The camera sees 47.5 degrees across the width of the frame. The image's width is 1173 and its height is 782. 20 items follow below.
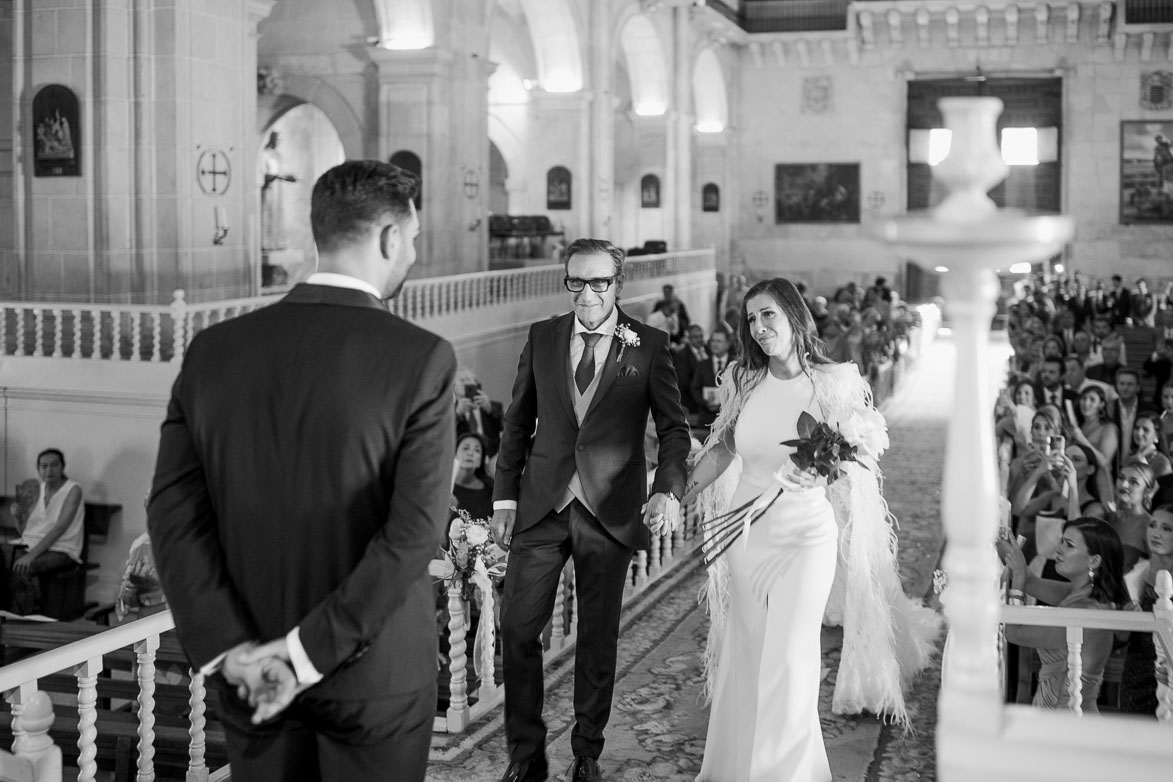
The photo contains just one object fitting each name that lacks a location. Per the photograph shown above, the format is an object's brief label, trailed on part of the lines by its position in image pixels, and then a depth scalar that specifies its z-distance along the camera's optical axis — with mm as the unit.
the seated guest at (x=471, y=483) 8273
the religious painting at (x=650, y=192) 31031
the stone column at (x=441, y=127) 19141
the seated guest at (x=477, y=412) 11383
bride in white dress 4816
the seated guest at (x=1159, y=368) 12820
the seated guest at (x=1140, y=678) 5629
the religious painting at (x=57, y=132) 13664
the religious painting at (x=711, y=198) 35562
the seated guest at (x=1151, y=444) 8211
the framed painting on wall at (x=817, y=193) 35469
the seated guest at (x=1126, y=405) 10078
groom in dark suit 2916
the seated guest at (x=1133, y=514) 7027
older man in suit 4984
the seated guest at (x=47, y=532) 10703
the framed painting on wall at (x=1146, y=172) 32906
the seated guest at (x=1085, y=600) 5480
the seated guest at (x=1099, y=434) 8704
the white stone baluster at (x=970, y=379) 2064
